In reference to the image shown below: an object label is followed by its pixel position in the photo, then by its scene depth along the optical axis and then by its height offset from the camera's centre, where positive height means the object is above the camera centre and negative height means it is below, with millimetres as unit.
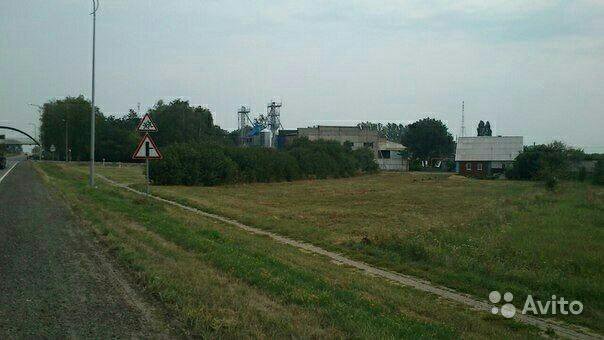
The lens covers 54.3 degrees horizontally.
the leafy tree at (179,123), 103688 +4334
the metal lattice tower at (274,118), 126412 +6967
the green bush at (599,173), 56875 -1353
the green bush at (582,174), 63250 -1675
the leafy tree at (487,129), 173750 +8042
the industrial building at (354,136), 118312 +3270
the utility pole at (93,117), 33719 +1632
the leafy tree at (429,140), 136625 +3495
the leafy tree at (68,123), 95438 +3480
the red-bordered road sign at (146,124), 22731 +887
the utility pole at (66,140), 87250 +726
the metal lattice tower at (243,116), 137975 +7873
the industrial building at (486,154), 98062 +429
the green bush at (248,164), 50812 -1412
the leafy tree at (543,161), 65312 -356
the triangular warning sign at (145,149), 23188 -88
